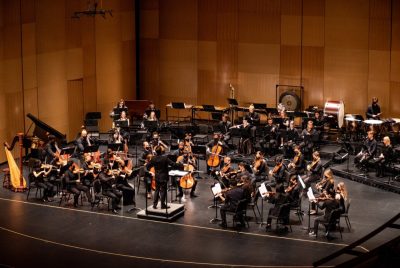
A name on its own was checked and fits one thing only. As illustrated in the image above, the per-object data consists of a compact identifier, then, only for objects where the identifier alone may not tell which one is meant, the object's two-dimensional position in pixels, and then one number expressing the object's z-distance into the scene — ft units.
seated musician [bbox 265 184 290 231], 52.03
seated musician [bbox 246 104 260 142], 71.35
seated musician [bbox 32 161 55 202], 58.54
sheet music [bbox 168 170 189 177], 53.67
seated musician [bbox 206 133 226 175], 63.87
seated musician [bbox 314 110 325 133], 71.07
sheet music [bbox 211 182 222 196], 53.88
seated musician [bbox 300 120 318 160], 67.56
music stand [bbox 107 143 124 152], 61.00
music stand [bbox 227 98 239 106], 76.03
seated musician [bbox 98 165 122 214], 55.98
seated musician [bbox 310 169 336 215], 51.16
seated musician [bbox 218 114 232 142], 71.56
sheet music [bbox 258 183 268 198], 53.06
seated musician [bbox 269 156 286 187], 58.12
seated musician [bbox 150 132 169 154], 61.50
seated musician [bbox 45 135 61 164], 59.53
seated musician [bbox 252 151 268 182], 59.31
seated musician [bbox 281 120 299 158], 67.36
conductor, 52.90
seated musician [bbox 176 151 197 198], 59.14
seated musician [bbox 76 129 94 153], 64.23
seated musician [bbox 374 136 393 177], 62.34
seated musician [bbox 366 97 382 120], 72.13
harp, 61.57
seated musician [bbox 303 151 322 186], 59.16
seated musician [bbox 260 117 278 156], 69.89
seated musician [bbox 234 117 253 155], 70.28
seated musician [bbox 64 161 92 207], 57.11
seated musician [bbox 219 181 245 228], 52.19
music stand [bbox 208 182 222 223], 53.88
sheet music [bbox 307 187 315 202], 51.37
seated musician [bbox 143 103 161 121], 74.18
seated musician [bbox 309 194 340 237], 50.14
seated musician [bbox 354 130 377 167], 63.82
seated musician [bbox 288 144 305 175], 60.13
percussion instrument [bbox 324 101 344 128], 74.59
